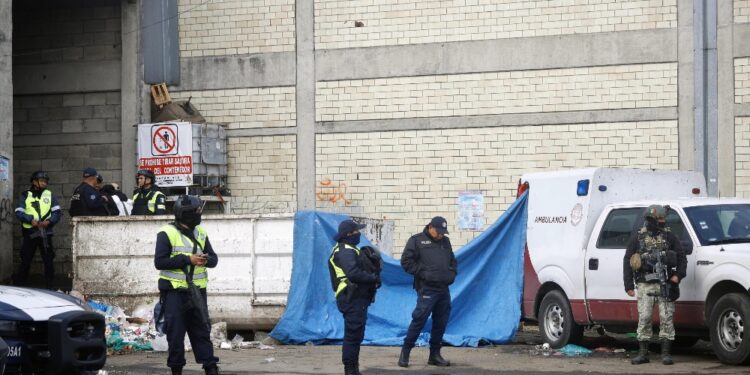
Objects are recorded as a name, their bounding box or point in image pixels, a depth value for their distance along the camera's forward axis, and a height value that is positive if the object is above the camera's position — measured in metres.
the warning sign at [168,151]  21.95 +0.52
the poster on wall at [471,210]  21.58 -0.55
